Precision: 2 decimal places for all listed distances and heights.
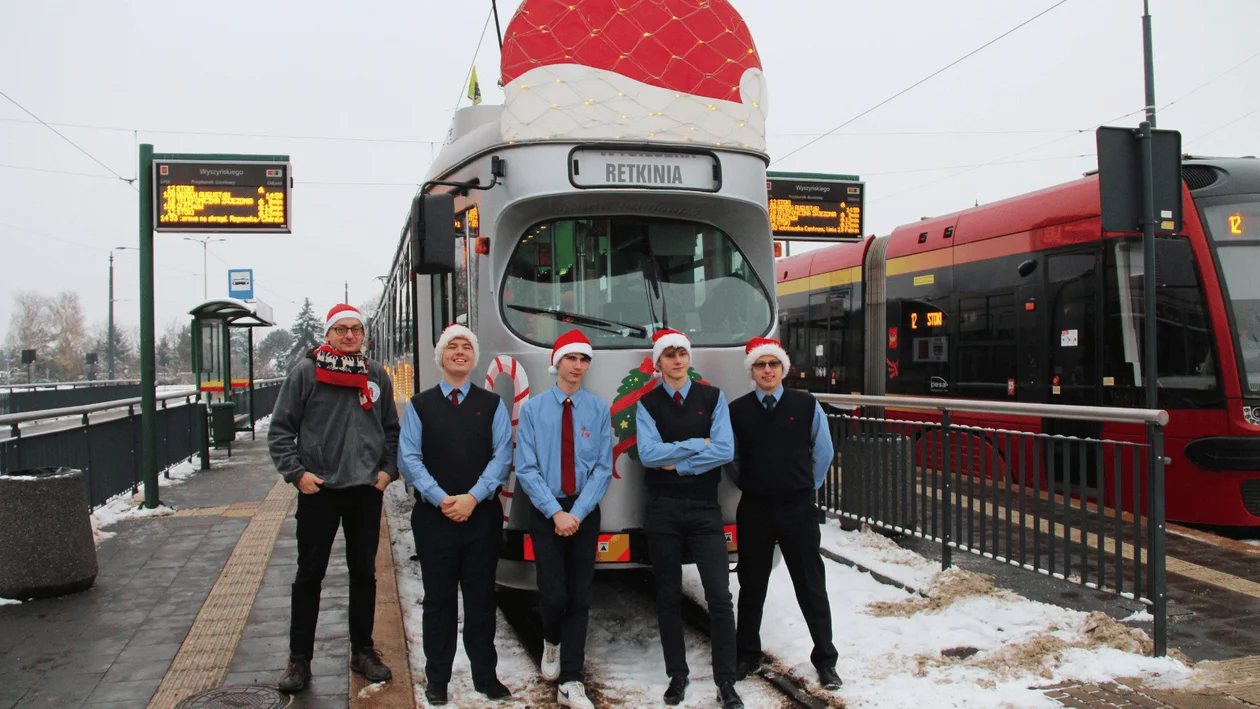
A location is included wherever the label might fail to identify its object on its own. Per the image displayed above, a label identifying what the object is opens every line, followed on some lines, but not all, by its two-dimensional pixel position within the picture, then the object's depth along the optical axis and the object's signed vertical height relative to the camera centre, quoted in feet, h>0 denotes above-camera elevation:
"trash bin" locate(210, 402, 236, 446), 49.75 -3.03
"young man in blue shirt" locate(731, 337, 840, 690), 16.19 -2.32
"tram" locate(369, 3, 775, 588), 17.89 +2.52
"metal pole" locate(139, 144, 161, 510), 32.17 +0.96
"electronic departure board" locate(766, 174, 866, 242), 43.86 +7.12
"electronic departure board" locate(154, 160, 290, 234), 33.17 +6.35
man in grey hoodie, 15.44 -1.67
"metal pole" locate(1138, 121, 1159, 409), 18.76 +2.32
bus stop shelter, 50.01 +1.01
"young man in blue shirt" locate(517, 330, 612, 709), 15.70 -1.99
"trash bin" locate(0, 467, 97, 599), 20.34 -3.73
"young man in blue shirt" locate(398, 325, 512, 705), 15.31 -2.21
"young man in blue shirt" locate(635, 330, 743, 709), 15.53 -2.27
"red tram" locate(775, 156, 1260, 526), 27.61 +1.31
